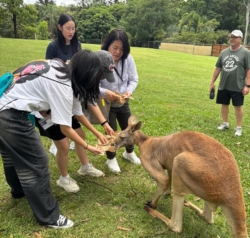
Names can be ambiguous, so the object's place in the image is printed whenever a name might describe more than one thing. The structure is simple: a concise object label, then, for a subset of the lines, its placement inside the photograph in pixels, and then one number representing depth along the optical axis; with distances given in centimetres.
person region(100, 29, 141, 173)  352
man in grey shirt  540
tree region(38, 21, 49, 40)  4154
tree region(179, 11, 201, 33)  4444
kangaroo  236
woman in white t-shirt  241
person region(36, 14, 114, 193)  304
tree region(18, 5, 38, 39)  3209
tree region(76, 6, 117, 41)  4972
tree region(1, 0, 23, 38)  2360
